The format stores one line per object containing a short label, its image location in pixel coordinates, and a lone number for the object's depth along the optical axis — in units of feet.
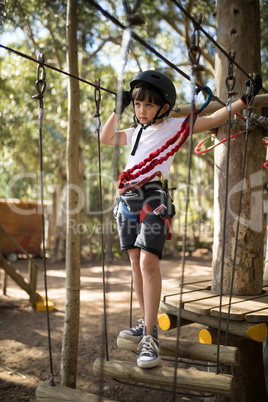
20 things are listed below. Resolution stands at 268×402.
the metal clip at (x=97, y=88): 6.68
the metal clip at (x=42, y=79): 5.57
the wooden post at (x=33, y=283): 19.58
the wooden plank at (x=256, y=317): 6.65
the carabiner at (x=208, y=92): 6.54
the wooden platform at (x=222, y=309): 6.78
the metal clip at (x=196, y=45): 4.55
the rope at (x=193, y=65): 4.55
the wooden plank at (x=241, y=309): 6.79
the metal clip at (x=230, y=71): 6.06
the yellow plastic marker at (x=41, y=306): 19.34
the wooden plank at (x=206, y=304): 6.99
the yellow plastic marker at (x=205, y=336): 7.52
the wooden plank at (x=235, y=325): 6.78
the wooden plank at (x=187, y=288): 8.21
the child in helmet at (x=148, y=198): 6.19
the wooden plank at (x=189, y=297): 7.63
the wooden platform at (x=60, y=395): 5.14
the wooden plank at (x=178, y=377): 5.33
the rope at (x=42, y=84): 5.52
